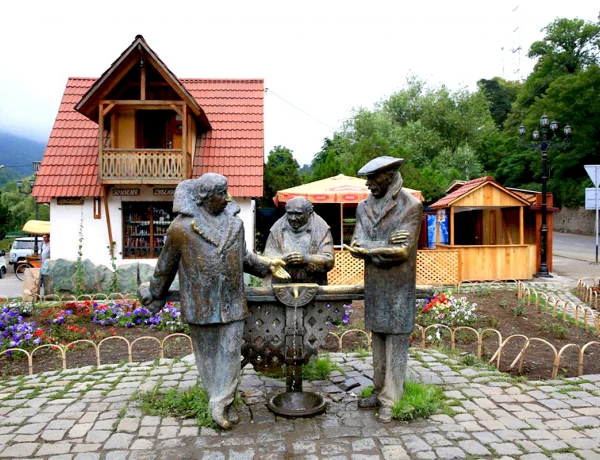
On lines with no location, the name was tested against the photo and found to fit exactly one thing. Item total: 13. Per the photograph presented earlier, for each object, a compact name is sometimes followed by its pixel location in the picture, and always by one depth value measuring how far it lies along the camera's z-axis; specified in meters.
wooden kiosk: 13.70
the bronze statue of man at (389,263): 4.12
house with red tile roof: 13.01
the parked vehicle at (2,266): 20.08
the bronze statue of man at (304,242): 4.91
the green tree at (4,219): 28.93
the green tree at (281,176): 23.01
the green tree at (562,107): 31.20
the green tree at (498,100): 51.69
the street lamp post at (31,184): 18.27
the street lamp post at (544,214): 14.05
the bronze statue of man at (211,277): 3.97
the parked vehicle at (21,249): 23.17
